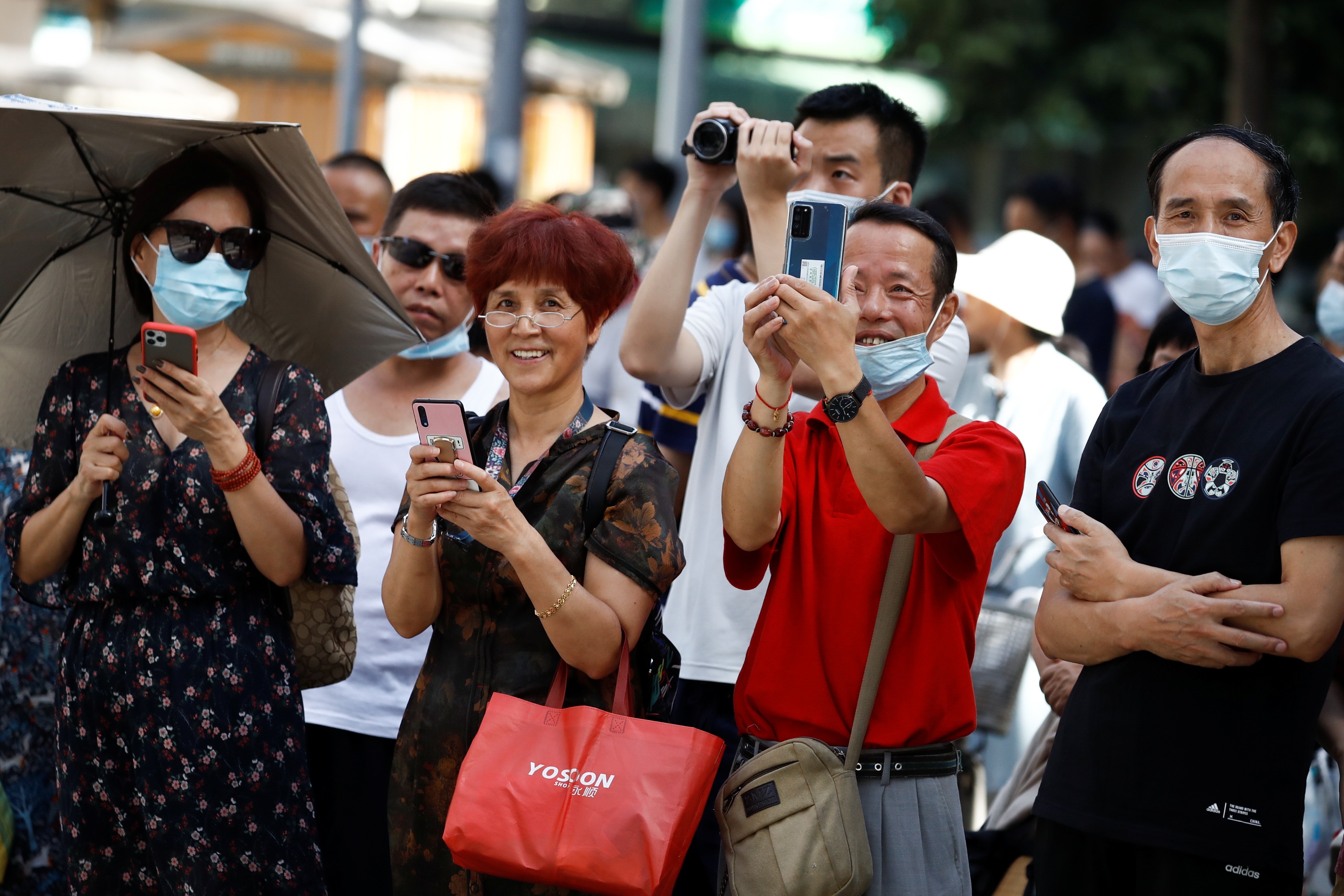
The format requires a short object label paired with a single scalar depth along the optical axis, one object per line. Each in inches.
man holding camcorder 262.8
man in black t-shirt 200.4
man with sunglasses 286.0
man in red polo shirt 203.9
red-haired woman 212.8
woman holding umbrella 241.8
